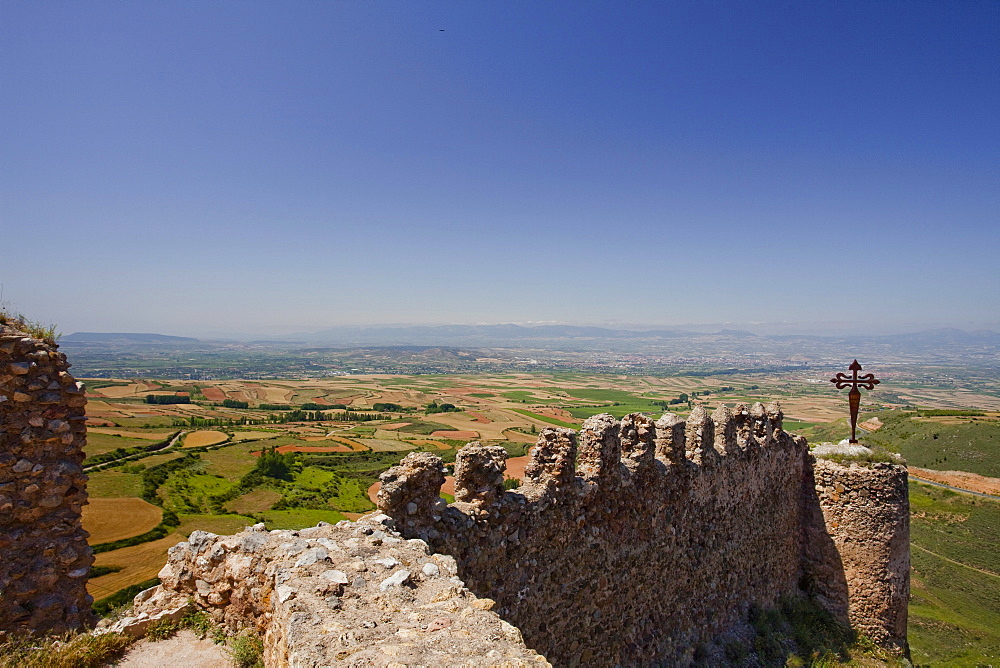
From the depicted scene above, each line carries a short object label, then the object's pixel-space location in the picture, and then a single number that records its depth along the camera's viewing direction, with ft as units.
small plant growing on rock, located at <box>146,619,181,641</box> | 14.44
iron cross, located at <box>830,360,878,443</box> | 33.93
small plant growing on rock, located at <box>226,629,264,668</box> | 12.95
